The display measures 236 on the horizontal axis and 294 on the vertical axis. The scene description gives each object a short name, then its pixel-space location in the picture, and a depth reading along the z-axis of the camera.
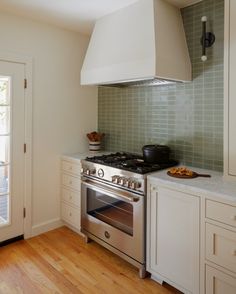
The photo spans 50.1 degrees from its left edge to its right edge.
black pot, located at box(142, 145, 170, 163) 2.36
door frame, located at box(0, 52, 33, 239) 2.69
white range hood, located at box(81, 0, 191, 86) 2.07
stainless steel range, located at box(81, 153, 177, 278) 2.11
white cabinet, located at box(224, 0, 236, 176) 1.92
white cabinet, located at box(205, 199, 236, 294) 1.58
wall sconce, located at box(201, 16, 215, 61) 2.16
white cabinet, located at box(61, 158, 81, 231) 2.82
